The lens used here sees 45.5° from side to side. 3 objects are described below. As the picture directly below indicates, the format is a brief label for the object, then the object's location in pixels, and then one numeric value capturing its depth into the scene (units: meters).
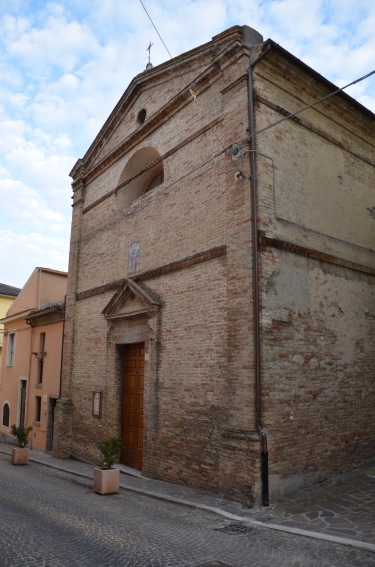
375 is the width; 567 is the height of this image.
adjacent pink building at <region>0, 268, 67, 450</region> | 14.70
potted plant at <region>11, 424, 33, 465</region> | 11.84
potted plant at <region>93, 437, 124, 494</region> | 7.89
